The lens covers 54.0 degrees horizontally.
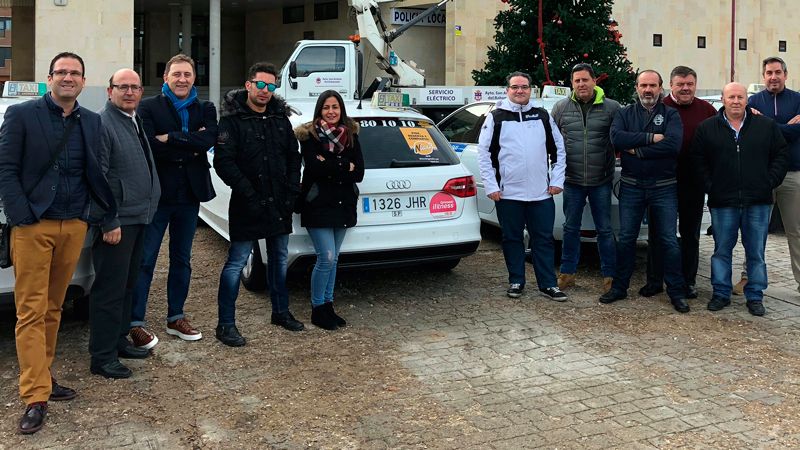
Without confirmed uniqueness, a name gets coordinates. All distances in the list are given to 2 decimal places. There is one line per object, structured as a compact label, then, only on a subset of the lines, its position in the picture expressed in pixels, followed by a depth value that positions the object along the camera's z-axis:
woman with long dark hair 5.45
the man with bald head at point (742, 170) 6.05
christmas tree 13.68
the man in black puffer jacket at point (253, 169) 5.16
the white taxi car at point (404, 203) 5.86
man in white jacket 6.32
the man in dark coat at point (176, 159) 4.95
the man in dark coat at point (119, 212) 4.48
